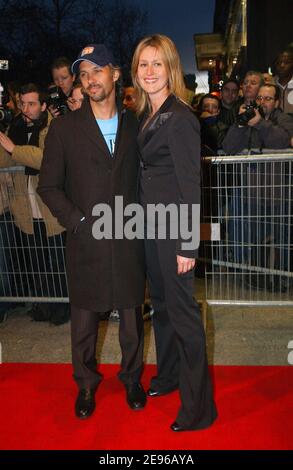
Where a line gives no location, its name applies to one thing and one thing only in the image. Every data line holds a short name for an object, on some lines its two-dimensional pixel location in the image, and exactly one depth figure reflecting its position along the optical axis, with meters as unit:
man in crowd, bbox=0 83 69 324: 3.62
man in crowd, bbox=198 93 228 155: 4.22
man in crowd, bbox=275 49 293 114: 4.57
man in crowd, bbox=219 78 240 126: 5.15
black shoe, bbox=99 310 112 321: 4.01
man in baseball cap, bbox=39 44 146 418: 2.47
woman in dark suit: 2.21
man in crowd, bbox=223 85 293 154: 3.78
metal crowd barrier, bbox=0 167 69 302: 3.78
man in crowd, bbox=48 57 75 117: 4.49
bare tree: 16.94
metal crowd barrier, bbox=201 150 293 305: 3.61
